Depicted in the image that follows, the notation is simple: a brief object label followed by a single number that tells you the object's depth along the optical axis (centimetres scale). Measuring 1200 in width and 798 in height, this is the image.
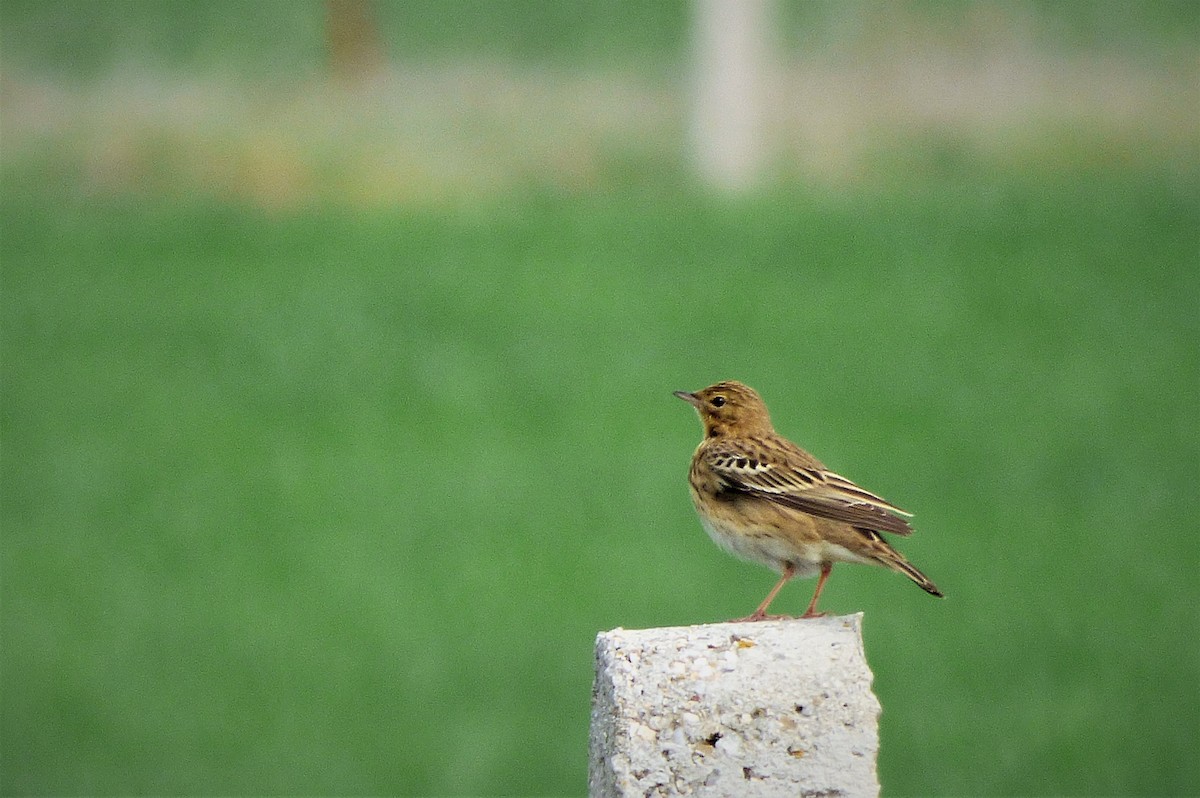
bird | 1098
